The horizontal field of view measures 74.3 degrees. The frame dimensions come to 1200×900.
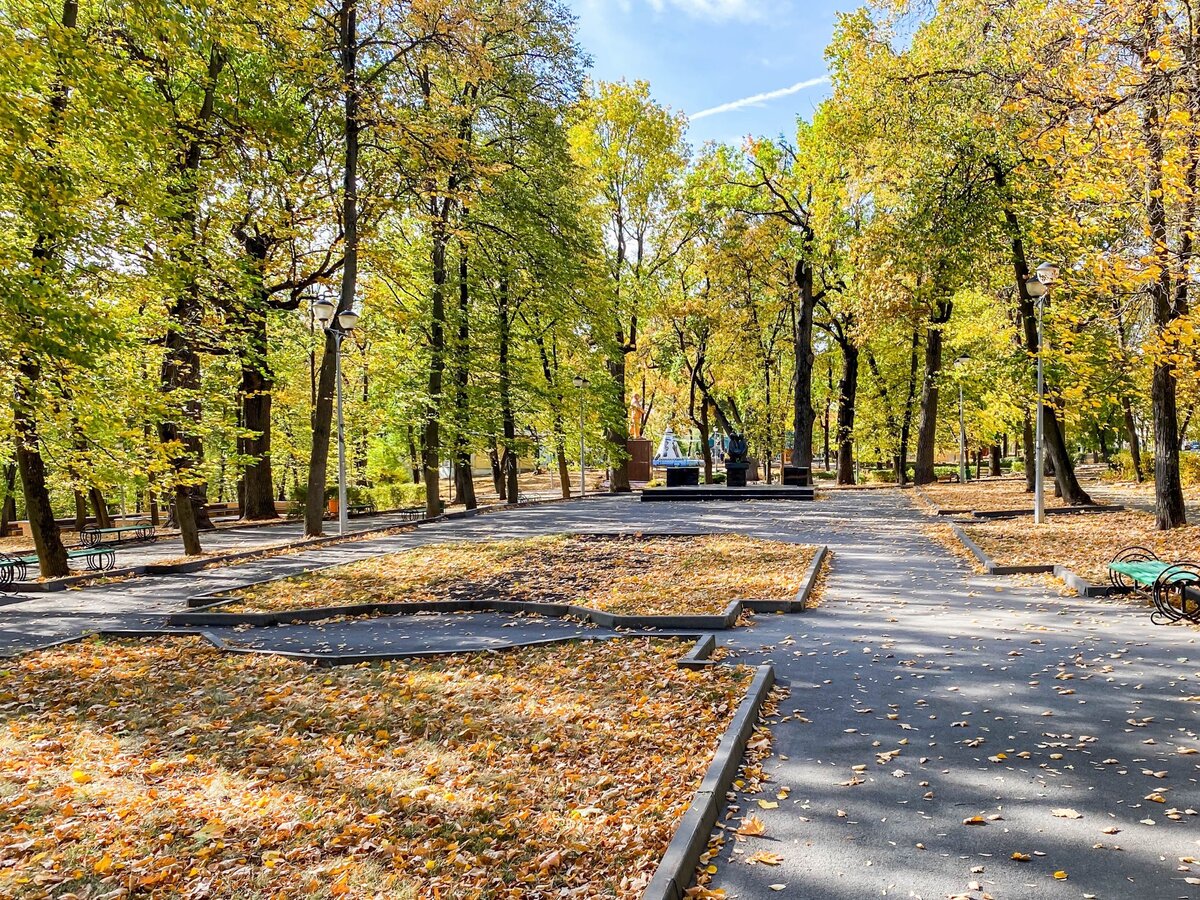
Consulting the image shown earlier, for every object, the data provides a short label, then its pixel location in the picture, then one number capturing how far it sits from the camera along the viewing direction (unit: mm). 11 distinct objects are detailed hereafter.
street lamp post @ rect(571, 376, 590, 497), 28206
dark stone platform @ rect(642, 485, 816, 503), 26719
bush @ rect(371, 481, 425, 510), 29484
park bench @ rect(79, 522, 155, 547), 17125
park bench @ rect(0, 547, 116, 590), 12195
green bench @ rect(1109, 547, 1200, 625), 8086
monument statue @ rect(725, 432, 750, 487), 30453
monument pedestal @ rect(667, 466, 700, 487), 30062
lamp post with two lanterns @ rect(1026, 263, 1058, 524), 14359
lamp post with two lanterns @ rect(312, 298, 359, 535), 16500
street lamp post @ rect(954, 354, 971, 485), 27592
